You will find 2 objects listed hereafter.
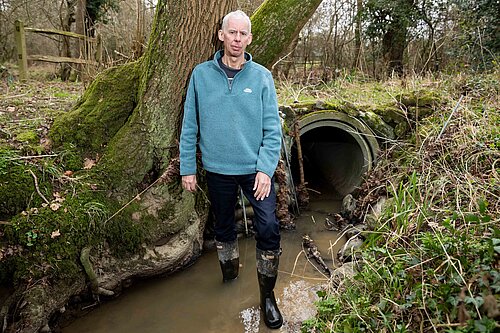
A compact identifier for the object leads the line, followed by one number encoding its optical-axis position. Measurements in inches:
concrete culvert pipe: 187.6
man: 103.5
